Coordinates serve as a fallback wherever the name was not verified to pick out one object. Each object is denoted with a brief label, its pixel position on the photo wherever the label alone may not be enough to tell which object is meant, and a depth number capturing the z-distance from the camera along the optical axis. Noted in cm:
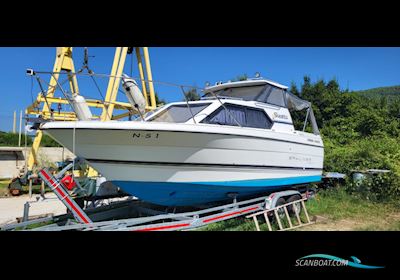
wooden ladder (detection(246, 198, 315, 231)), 444
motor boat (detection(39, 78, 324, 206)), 388
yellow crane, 781
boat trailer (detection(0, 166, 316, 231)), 364
